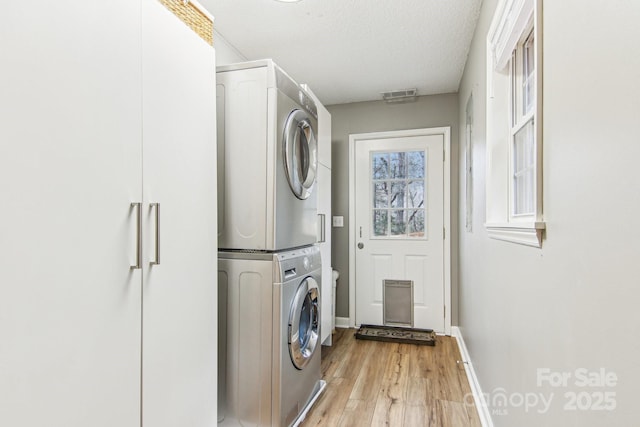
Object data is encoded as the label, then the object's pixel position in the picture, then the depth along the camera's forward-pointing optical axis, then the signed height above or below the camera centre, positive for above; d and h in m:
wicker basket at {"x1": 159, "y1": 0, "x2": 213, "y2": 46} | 1.34 +0.81
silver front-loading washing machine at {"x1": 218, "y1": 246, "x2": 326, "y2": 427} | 1.77 -0.63
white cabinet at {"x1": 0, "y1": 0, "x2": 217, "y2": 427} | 0.80 +0.00
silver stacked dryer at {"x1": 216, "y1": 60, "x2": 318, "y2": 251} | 1.81 +0.31
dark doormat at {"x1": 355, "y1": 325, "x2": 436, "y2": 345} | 3.35 -1.19
